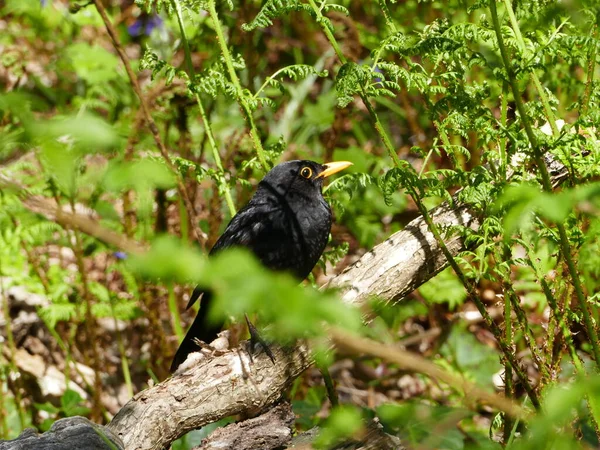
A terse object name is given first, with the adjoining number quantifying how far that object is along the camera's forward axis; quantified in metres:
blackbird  7.13
